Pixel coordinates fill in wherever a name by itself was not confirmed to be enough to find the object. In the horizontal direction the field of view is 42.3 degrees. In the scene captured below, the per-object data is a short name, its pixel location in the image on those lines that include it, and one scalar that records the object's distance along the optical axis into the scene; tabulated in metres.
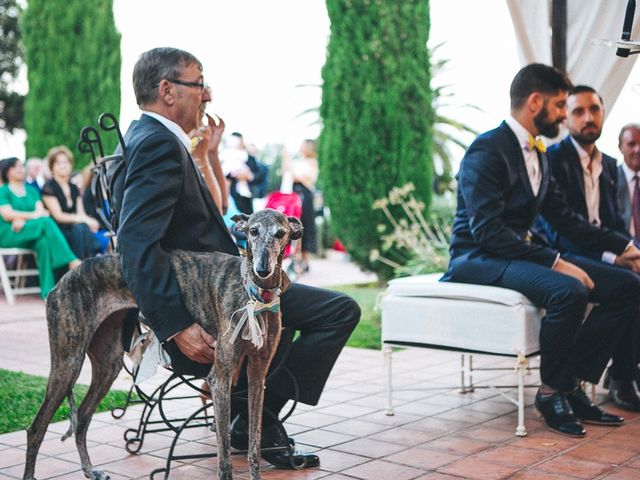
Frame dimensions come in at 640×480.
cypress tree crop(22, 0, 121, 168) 13.03
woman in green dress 9.65
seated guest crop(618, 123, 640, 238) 5.32
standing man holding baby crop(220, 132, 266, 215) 11.15
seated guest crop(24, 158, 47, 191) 11.91
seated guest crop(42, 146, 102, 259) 9.91
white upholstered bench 4.06
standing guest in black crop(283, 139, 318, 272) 13.05
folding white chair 9.63
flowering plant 7.41
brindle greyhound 2.83
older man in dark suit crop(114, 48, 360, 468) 2.96
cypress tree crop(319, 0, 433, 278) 10.34
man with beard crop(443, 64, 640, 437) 4.08
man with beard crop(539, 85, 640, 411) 4.84
